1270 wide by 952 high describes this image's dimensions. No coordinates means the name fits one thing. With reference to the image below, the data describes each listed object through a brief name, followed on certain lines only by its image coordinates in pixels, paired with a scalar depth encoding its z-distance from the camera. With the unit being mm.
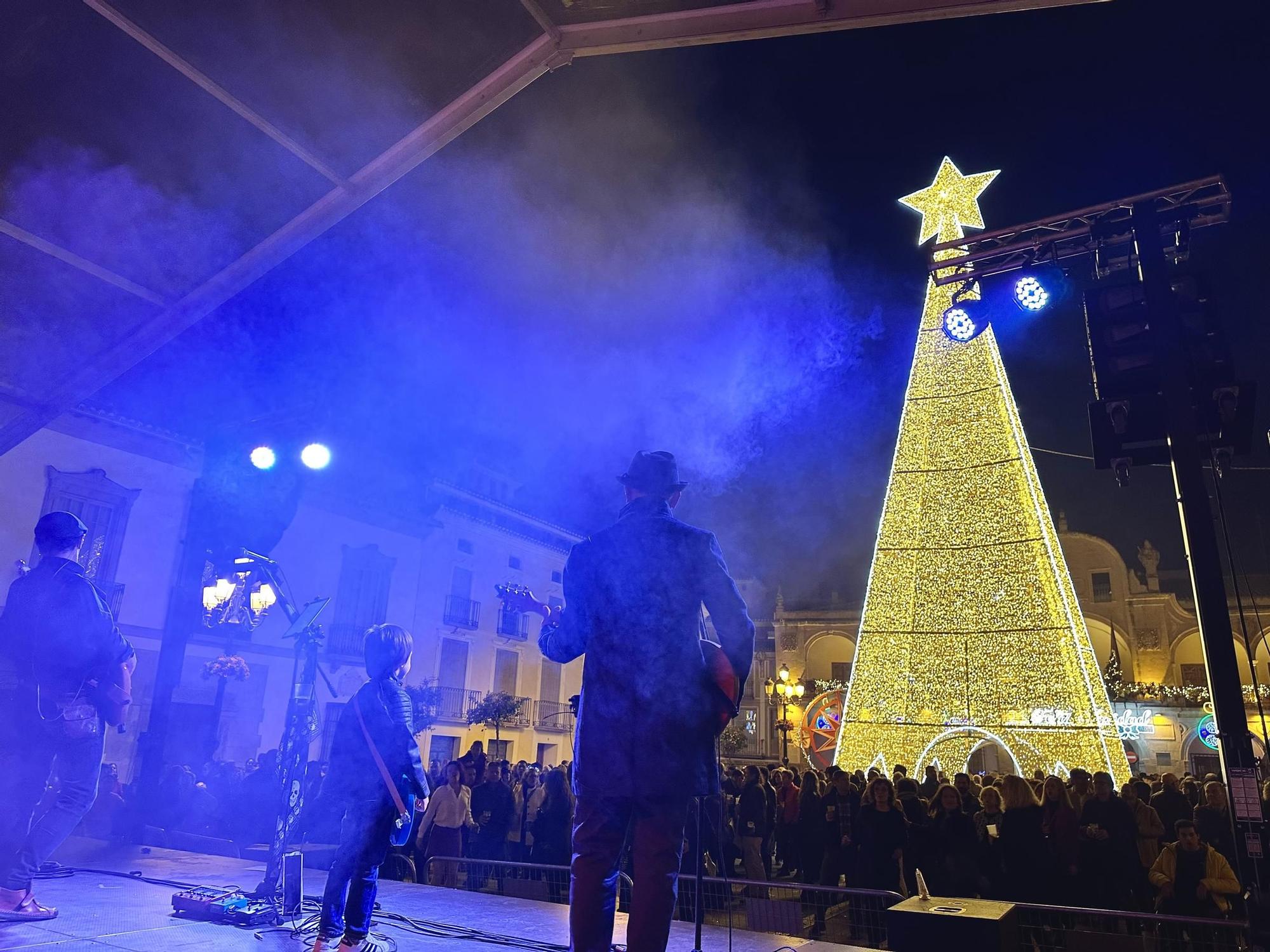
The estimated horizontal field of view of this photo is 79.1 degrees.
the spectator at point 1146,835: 6438
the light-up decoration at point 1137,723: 27828
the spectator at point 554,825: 8453
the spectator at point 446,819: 8125
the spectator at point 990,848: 6617
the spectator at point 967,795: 7426
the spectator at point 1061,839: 6371
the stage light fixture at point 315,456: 6164
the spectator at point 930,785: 8711
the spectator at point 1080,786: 7254
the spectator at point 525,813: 9461
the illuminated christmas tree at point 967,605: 9164
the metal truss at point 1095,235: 4969
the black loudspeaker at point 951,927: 3041
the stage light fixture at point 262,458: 6062
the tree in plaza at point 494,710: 24000
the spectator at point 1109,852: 6230
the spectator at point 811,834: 8062
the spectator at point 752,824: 8531
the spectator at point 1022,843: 6438
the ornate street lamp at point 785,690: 17594
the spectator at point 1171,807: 7289
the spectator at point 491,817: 9180
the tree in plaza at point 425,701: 21875
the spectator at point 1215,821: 6113
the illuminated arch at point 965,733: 9203
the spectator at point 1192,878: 5395
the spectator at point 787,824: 8398
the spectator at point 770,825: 9398
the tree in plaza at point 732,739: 31578
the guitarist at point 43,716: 3436
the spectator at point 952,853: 6555
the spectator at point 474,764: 9664
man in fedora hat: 2184
